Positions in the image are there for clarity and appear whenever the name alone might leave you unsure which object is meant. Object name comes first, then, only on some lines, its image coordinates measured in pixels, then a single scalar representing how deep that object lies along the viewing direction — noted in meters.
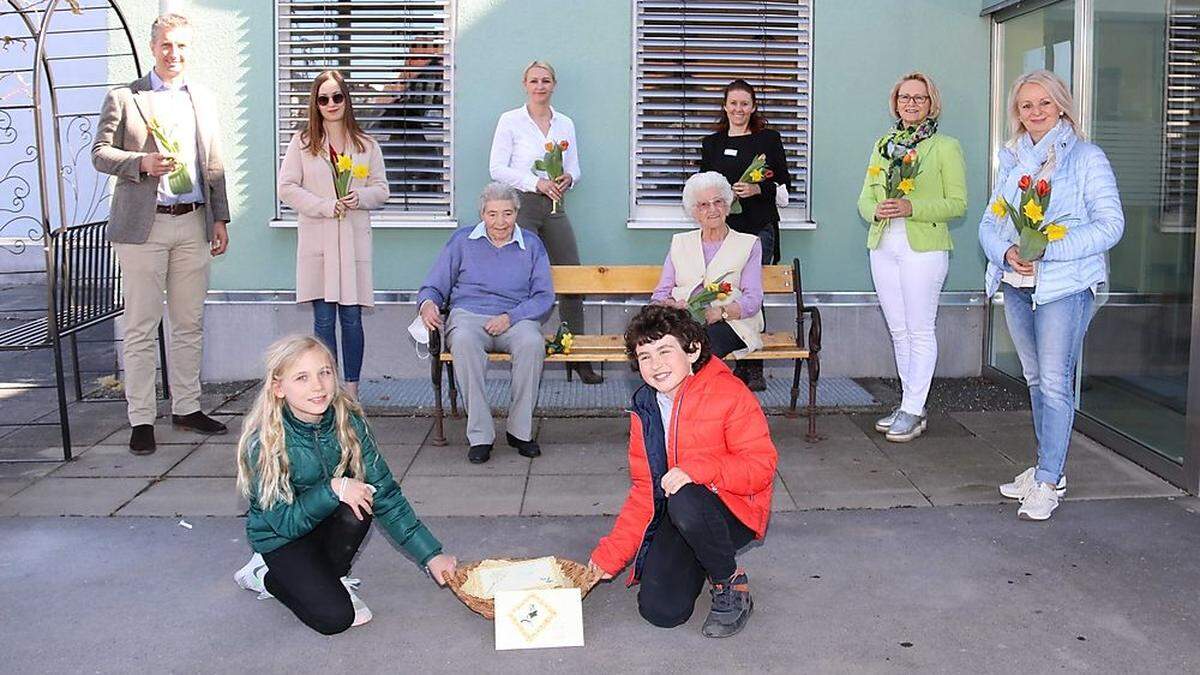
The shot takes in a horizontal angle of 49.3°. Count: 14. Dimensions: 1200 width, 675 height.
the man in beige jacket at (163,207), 6.70
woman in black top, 7.98
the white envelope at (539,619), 4.21
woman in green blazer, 6.75
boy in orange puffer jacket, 4.31
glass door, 6.23
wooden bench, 7.01
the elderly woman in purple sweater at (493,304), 6.77
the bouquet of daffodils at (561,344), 7.05
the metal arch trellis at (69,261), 6.70
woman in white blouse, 7.96
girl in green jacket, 4.29
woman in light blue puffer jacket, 5.44
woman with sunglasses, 7.27
